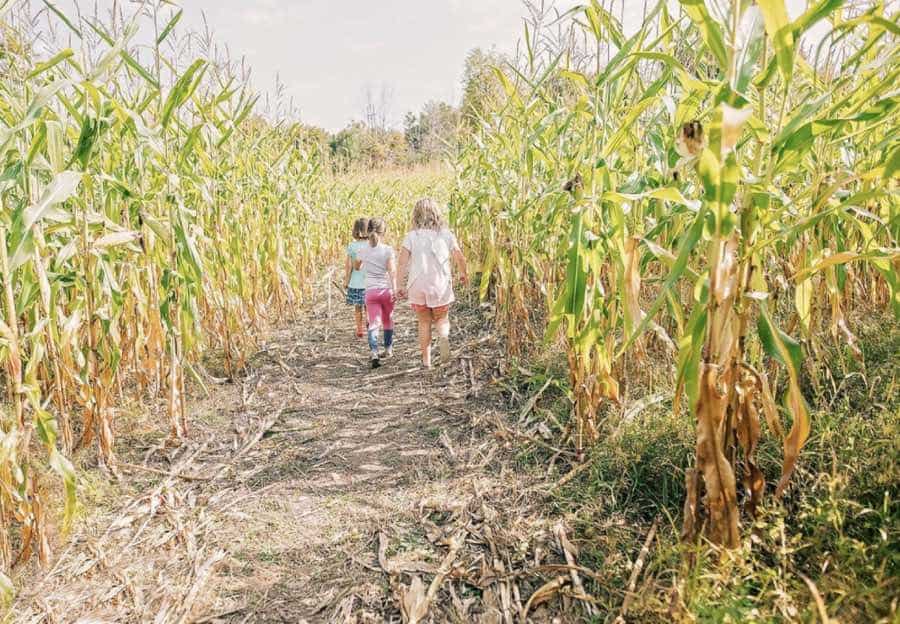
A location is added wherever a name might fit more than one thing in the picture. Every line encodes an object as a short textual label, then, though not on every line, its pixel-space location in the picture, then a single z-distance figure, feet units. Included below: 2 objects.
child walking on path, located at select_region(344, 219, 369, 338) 15.26
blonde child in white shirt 13.32
